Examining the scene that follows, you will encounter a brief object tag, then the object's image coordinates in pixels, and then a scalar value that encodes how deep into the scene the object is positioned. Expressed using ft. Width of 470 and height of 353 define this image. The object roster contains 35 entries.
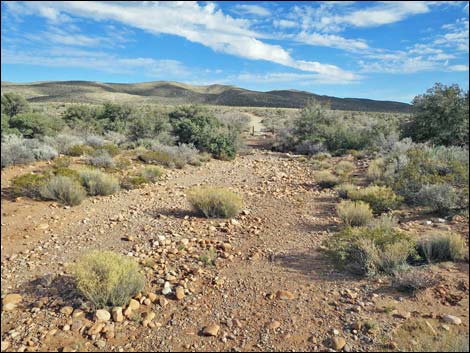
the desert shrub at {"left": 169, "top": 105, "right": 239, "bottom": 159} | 53.06
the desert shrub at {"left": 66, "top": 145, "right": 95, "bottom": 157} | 39.75
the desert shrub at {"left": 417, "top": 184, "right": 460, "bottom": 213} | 22.57
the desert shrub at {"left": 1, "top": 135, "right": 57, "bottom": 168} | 31.85
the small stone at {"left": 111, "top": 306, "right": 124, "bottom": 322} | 13.07
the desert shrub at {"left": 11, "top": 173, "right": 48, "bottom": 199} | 25.52
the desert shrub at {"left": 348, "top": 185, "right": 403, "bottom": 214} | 24.81
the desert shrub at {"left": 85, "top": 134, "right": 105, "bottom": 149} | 45.60
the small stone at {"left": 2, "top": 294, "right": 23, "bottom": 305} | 14.01
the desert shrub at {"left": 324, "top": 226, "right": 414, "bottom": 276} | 15.81
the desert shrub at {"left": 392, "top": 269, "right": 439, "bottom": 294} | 14.19
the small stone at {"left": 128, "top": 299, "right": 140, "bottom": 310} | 13.81
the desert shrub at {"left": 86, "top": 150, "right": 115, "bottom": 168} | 36.19
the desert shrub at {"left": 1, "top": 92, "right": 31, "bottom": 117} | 50.01
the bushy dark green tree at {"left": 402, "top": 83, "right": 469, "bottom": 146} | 41.84
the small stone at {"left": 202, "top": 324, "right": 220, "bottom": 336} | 12.44
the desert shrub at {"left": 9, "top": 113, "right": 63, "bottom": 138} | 43.74
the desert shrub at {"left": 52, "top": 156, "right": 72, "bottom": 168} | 33.02
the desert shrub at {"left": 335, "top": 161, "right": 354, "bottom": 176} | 40.10
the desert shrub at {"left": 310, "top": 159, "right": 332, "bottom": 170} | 44.91
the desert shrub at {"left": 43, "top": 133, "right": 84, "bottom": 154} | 40.11
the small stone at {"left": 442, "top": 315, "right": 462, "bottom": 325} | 12.11
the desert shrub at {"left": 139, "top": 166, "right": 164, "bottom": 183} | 34.35
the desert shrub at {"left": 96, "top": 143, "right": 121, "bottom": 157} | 41.81
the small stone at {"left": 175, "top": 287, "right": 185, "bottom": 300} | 14.55
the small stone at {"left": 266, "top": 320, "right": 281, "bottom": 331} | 12.67
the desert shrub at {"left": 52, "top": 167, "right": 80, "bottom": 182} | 27.61
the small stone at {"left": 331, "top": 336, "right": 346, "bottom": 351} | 11.53
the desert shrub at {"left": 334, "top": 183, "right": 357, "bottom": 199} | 29.79
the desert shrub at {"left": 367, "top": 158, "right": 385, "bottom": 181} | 34.01
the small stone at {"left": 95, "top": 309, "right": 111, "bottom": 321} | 13.04
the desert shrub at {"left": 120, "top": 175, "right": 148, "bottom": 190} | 31.28
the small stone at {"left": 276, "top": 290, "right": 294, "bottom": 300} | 14.55
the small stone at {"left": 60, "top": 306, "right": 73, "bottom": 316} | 13.42
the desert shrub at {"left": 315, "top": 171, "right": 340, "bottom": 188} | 34.27
